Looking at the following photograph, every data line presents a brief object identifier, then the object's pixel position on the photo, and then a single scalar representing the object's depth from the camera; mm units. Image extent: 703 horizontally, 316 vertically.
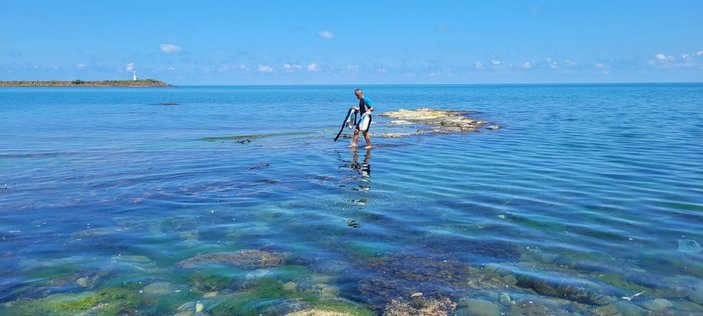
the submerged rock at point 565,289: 7734
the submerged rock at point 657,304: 7441
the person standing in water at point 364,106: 24500
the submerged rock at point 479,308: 7285
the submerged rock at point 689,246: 9758
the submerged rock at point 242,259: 9141
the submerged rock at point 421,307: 7242
